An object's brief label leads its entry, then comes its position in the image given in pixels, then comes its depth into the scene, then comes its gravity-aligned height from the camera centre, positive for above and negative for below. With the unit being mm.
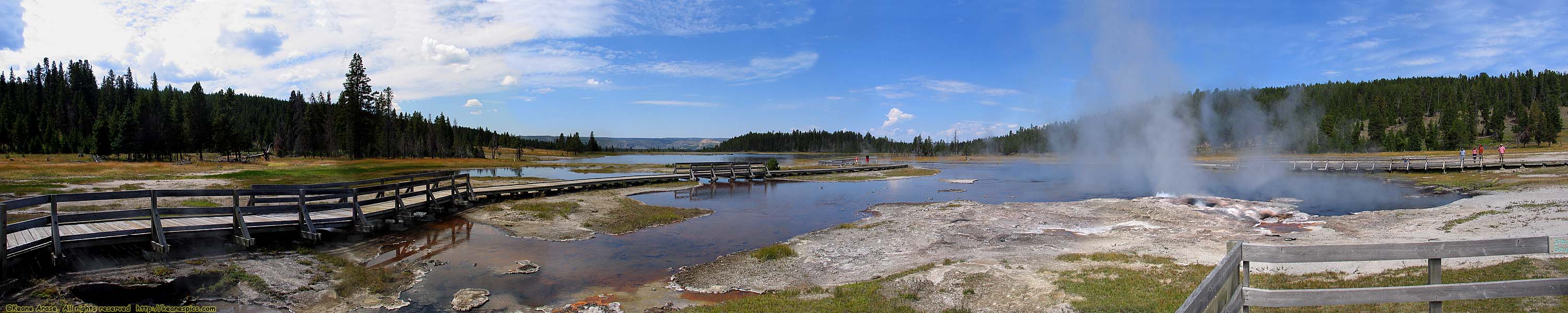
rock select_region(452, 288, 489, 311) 10734 -2641
